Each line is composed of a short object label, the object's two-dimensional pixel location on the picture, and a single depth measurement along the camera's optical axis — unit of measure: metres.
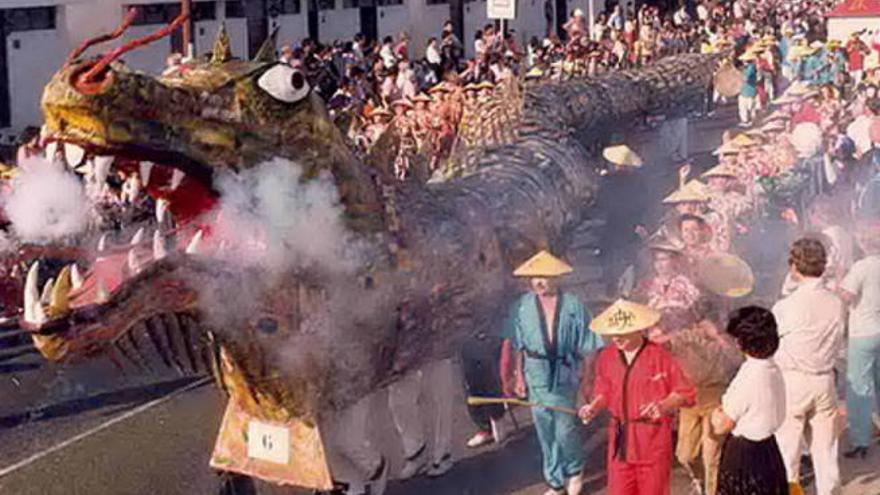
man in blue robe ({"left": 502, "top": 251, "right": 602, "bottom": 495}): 8.50
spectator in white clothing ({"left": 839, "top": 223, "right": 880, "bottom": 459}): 8.81
